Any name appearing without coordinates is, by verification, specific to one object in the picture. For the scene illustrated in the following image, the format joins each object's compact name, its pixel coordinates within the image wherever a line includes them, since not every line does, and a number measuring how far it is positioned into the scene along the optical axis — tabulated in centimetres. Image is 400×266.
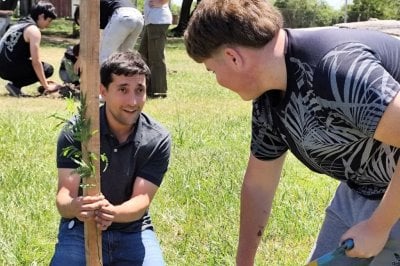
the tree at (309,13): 3306
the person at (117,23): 718
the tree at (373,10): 3644
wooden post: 228
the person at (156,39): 856
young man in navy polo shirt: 308
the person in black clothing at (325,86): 196
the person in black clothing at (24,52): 870
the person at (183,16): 2742
